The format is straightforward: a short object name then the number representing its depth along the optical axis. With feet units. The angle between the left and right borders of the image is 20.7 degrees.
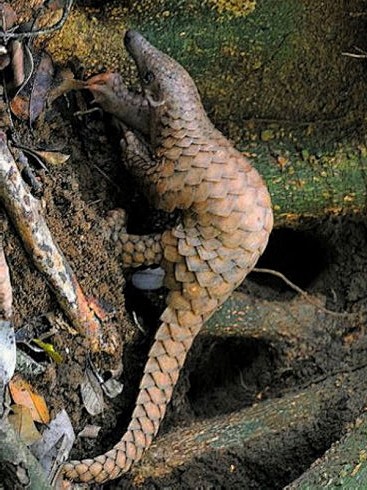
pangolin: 7.41
